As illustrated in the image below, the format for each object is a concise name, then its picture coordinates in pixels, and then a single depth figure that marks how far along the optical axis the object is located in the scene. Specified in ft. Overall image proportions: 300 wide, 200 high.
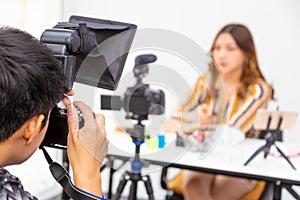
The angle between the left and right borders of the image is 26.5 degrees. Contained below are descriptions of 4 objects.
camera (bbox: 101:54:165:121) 5.45
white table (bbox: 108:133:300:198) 6.86
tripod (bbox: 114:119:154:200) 5.71
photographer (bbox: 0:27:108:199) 3.48
